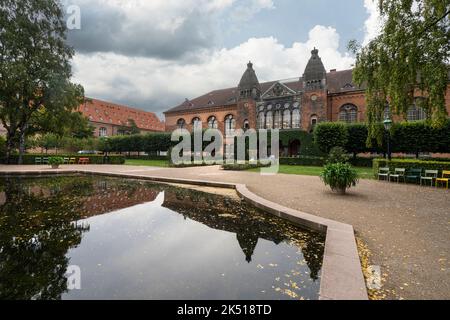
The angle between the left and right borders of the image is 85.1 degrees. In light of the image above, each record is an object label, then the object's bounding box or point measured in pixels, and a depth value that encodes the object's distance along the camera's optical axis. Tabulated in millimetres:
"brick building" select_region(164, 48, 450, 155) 36562
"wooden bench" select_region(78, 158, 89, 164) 28153
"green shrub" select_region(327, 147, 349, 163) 19031
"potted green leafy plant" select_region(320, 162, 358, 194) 9234
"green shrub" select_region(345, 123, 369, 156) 27125
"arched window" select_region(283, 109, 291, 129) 40719
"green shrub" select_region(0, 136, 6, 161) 26984
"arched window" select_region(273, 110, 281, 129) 41625
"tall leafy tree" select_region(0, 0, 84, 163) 22469
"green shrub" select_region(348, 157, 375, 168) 27297
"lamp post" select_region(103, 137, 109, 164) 29781
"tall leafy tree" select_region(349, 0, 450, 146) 8445
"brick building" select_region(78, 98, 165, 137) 63250
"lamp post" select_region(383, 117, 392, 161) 13137
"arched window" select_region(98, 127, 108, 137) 64238
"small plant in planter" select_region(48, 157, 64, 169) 19588
